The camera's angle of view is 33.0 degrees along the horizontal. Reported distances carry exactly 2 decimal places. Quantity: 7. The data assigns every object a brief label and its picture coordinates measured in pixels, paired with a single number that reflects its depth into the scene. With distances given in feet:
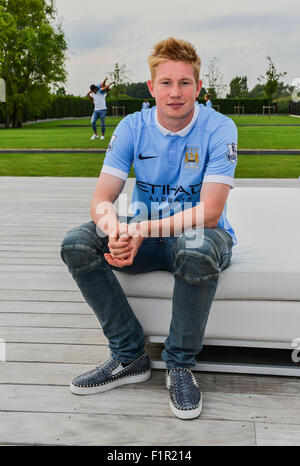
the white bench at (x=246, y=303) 5.71
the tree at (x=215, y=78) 151.94
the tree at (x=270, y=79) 124.16
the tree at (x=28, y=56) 88.12
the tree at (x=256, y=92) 182.39
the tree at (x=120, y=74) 142.72
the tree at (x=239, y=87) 180.24
